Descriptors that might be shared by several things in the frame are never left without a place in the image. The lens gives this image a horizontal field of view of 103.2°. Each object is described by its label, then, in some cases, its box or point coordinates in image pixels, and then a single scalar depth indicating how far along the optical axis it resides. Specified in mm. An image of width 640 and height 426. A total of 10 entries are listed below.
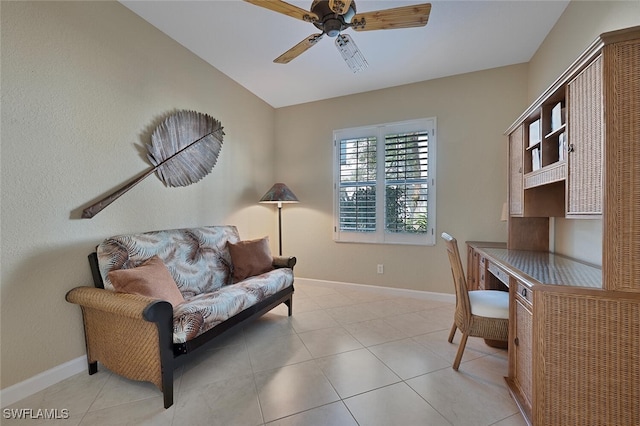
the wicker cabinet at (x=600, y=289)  1086
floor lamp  3416
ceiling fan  1516
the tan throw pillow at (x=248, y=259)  2668
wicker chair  1728
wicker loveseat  1495
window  3250
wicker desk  1117
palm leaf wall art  2286
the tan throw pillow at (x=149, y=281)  1638
